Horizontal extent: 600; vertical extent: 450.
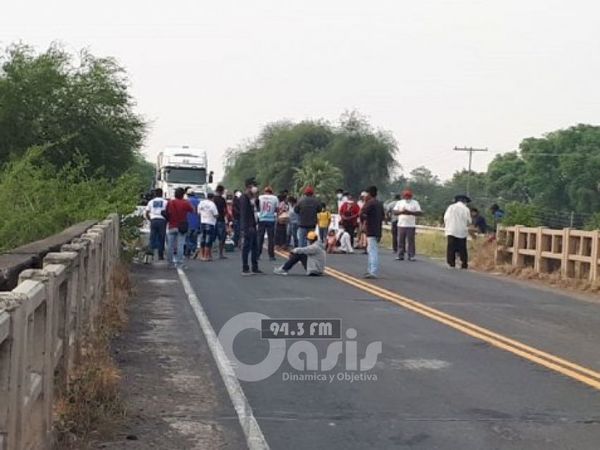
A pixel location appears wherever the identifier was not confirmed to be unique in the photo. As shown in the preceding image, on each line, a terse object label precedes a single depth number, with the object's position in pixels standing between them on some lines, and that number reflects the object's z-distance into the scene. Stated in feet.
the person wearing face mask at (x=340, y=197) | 99.16
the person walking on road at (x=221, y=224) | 81.46
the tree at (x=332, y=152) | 272.92
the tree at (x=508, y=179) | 305.55
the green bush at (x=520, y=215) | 82.84
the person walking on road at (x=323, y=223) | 98.37
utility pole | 286.87
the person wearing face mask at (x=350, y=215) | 94.27
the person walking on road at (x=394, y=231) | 93.94
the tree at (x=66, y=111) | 114.32
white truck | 154.40
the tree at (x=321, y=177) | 237.45
